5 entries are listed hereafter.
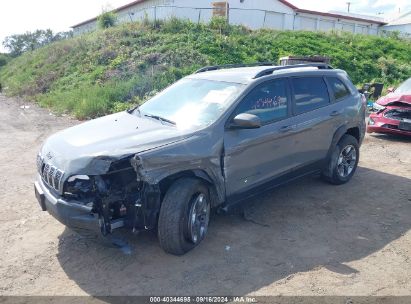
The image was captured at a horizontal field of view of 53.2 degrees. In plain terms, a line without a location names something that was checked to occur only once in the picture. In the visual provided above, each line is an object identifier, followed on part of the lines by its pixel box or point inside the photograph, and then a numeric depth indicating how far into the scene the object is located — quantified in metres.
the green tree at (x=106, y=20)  23.84
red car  8.64
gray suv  3.65
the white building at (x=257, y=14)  24.73
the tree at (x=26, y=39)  54.06
